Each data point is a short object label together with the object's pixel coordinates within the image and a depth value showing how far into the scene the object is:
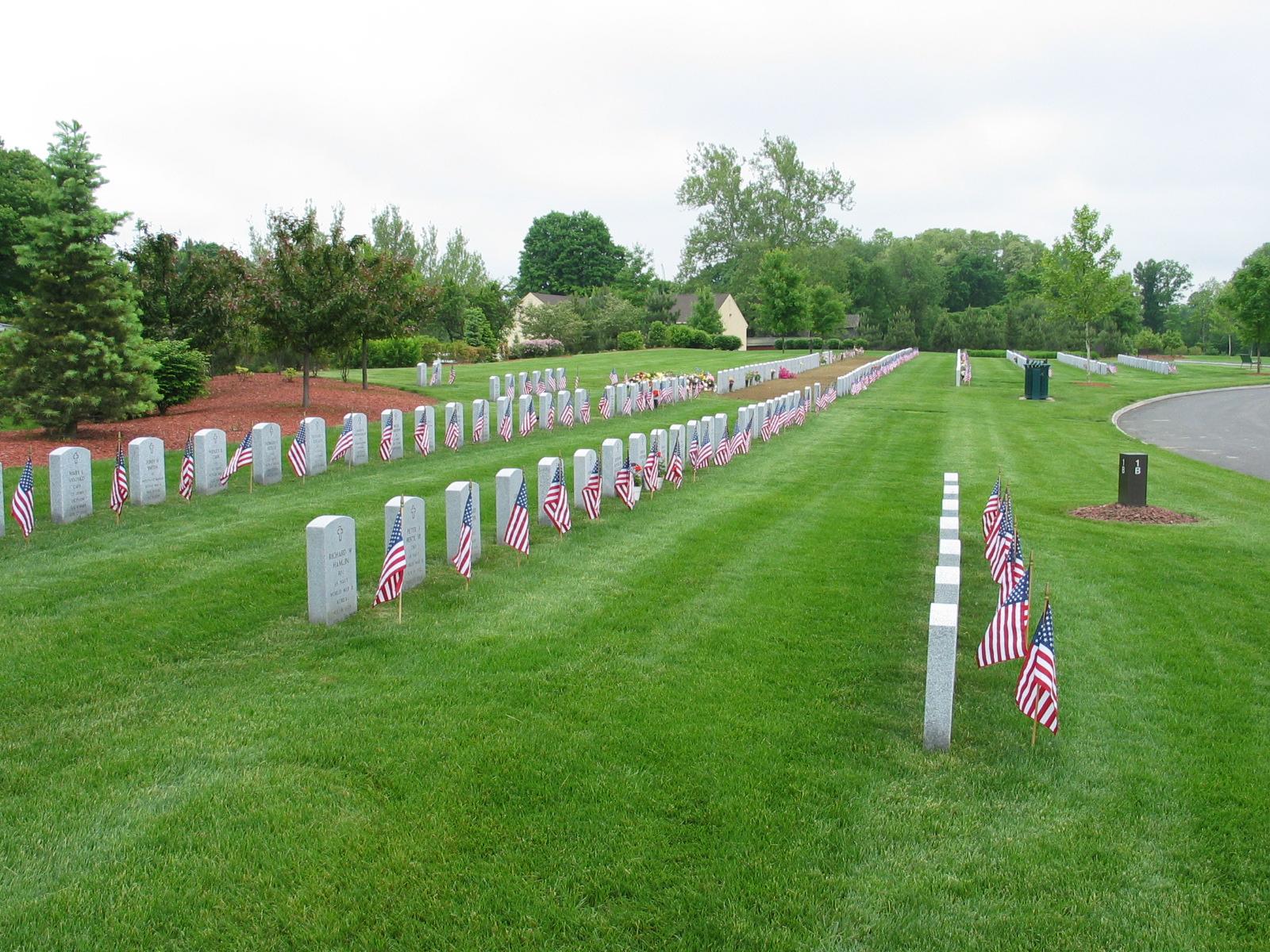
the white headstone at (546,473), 12.98
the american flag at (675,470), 16.16
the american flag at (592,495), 13.70
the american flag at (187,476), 13.86
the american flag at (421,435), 19.73
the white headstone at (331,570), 8.52
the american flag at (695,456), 18.28
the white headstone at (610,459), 14.96
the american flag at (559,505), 12.15
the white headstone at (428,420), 19.78
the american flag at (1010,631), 7.43
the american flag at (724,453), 19.14
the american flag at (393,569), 8.82
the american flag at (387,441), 18.67
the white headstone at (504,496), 11.67
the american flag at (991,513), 12.34
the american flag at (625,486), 14.40
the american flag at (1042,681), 6.42
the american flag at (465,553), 9.92
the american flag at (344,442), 16.61
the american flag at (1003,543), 9.48
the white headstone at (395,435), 18.91
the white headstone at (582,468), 13.90
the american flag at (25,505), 11.28
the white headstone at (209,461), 14.31
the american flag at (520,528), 10.97
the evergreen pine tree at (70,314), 17.83
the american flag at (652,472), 15.25
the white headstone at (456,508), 10.64
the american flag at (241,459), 14.47
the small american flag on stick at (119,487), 12.53
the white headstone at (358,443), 17.80
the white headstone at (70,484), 12.17
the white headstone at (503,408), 22.61
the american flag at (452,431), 20.39
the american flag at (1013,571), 7.91
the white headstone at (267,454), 15.39
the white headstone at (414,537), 9.80
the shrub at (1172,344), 95.94
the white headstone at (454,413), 20.34
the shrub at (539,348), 60.44
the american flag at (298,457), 15.75
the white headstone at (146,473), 13.37
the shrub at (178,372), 22.55
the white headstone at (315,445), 16.50
